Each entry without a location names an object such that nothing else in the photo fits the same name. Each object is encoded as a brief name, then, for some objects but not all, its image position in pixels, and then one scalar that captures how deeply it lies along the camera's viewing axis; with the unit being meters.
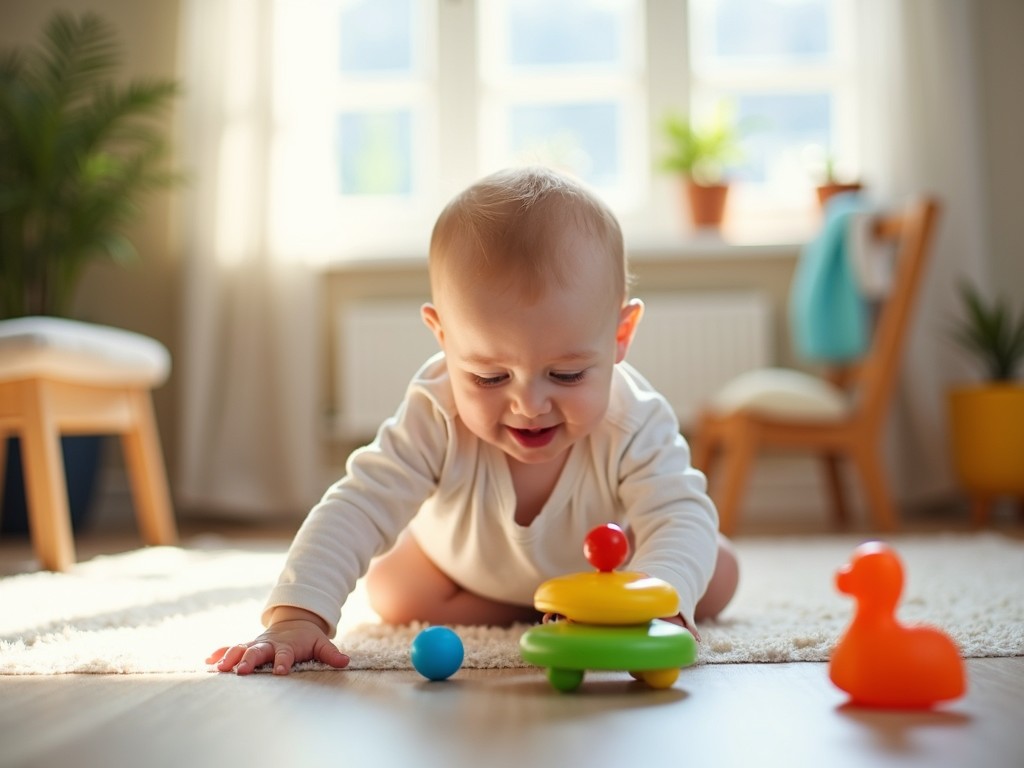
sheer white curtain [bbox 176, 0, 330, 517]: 3.29
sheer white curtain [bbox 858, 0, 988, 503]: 3.22
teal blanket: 2.86
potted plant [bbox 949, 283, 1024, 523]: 2.88
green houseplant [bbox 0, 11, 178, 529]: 2.96
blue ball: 0.95
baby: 1.06
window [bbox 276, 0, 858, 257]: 3.53
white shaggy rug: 1.06
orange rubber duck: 0.83
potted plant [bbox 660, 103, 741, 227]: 3.33
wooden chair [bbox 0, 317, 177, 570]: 1.97
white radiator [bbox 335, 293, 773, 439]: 3.29
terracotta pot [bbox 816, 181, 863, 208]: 3.27
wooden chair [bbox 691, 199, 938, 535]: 2.64
